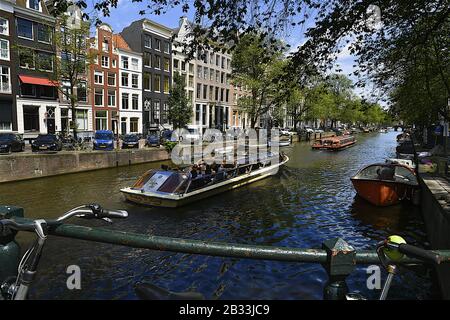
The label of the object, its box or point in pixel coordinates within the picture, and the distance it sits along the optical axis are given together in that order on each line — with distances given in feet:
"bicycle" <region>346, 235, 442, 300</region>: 6.12
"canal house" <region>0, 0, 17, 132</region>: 107.45
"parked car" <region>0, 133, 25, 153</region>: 75.40
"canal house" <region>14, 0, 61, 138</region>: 112.16
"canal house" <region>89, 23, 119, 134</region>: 138.82
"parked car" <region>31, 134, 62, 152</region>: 79.92
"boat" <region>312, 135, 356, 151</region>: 143.74
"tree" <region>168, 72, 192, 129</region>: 142.83
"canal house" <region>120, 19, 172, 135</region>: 162.71
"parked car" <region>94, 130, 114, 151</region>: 87.97
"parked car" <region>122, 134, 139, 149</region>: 99.77
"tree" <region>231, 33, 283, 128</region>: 131.95
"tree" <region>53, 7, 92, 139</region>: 87.25
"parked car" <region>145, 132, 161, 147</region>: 109.81
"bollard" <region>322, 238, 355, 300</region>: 6.57
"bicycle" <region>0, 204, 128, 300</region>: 7.02
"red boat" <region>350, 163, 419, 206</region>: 49.75
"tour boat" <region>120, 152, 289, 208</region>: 46.11
